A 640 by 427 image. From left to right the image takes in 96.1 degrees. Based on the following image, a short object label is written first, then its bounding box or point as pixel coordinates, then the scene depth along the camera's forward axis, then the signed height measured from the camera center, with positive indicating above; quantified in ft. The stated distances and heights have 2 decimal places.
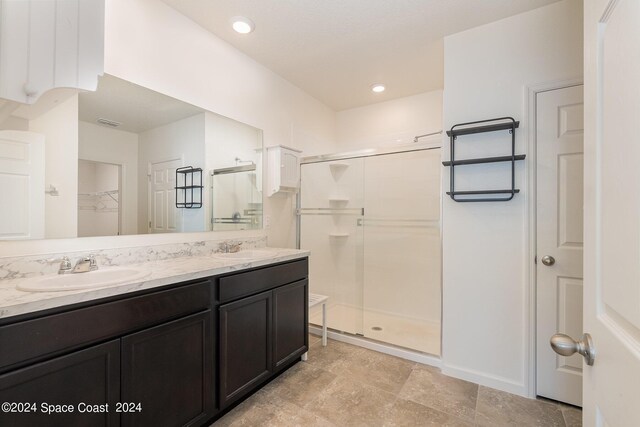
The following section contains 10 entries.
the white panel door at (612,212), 1.55 +0.01
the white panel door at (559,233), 5.98 -0.43
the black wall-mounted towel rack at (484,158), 6.33 +1.27
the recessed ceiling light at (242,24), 6.81 +4.56
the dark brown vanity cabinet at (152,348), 3.28 -2.01
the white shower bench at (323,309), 8.83 -3.04
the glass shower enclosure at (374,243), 9.61 -1.09
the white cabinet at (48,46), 3.42 +2.13
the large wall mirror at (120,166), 4.55 +0.92
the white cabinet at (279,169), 8.98 +1.38
